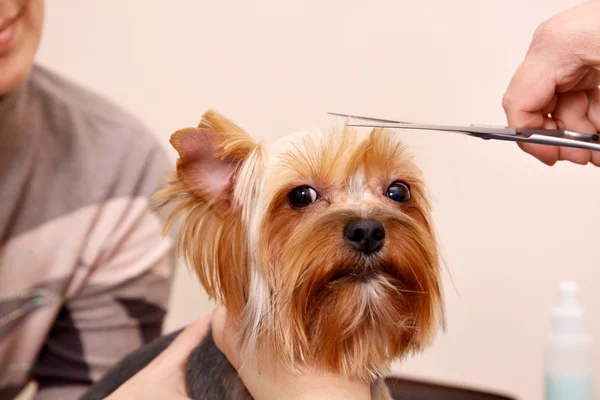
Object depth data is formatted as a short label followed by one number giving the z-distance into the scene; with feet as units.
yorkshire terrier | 1.60
